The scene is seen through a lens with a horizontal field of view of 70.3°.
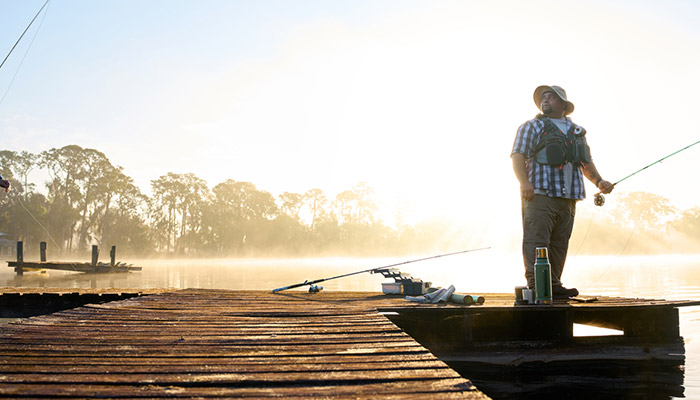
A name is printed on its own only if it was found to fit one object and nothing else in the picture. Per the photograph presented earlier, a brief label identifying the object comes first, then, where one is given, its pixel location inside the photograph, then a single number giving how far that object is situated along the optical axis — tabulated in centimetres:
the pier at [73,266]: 2989
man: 579
